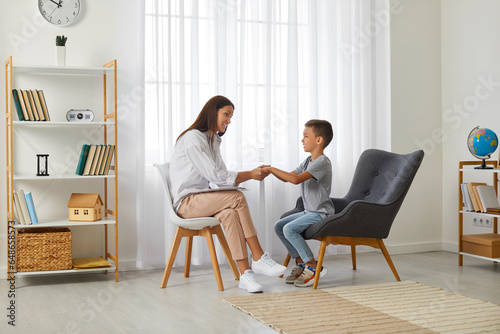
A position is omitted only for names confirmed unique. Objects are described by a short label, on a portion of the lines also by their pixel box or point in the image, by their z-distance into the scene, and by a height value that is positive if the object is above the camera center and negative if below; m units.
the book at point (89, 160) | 3.75 +0.03
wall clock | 3.91 +1.02
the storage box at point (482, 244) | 4.00 -0.55
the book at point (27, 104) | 3.62 +0.37
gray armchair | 3.44 -0.25
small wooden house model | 3.71 -0.27
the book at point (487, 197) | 4.09 -0.23
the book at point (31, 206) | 3.62 -0.25
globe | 4.03 +0.14
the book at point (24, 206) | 3.60 -0.25
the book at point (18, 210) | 3.60 -0.27
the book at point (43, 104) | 3.67 +0.37
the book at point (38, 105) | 3.65 +0.37
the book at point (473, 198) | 4.16 -0.24
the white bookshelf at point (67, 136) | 3.74 +0.19
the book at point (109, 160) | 3.79 +0.03
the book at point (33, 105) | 3.64 +0.36
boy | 3.53 -0.21
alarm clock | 3.85 +0.32
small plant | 3.77 +0.79
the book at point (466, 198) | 4.21 -0.24
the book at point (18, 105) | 3.60 +0.36
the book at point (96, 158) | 3.76 +0.04
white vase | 3.76 +0.69
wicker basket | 3.61 -0.52
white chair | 3.43 -0.39
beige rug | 2.63 -0.71
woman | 3.38 -0.12
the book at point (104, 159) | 3.78 +0.03
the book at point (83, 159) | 3.74 +0.04
